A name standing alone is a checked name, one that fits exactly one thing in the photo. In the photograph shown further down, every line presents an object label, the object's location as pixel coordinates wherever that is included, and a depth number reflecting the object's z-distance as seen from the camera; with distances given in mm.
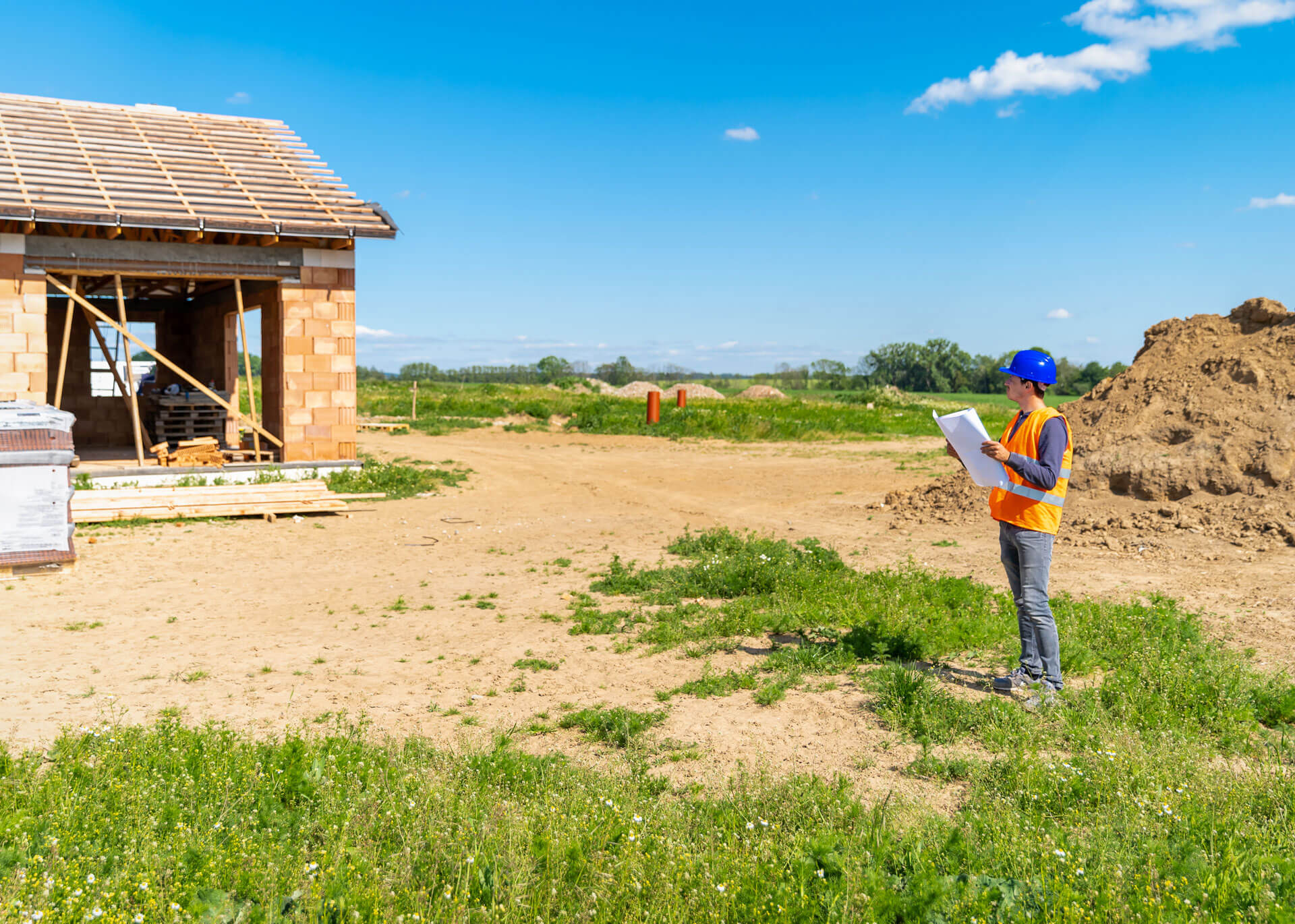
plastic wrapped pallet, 9719
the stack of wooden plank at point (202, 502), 13133
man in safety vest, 5680
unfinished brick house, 14523
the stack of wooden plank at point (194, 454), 16297
